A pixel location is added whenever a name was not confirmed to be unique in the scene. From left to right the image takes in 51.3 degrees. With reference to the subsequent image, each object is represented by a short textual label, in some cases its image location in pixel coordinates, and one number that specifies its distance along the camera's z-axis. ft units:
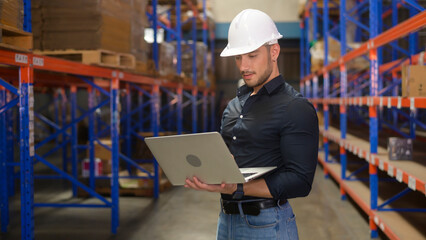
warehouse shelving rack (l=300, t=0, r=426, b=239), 13.24
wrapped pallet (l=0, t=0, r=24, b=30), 10.91
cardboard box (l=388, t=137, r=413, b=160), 15.75
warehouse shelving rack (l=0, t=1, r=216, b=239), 12.19
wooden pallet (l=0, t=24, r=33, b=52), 11.65
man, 6.50
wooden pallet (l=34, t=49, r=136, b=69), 15.97
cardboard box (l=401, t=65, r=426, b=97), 12.28
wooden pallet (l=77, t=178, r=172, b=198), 24.27
